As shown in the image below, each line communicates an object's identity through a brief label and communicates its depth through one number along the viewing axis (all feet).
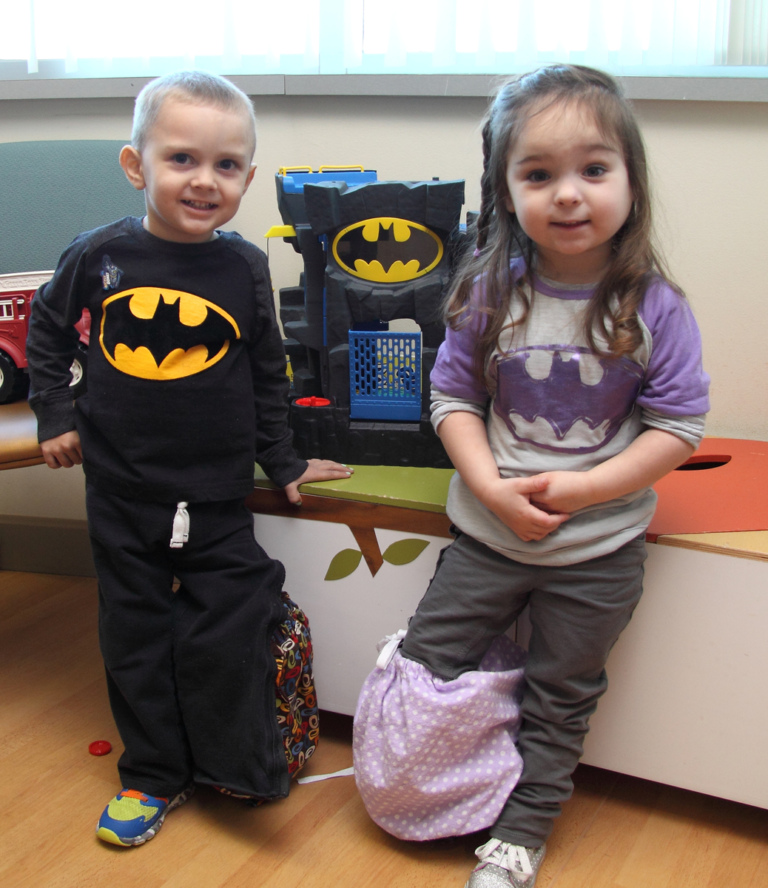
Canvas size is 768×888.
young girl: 2.68
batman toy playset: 3.40
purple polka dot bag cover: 2.98
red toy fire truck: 4.17
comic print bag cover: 3.35
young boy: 3.03
